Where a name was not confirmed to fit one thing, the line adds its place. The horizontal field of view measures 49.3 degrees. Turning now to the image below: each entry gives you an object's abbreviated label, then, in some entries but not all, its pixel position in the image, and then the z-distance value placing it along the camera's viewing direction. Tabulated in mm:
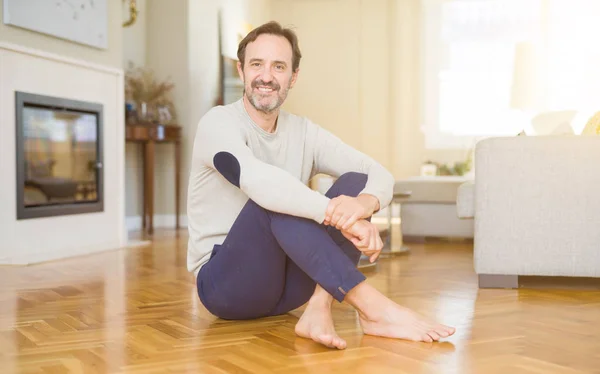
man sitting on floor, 1668
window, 6586
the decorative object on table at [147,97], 5535
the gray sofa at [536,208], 2646
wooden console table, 5363
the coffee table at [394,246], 3997
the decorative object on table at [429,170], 6684
